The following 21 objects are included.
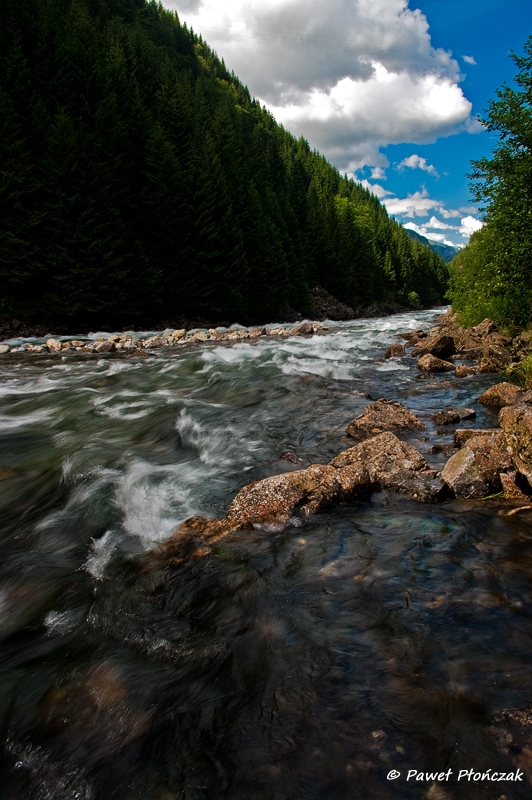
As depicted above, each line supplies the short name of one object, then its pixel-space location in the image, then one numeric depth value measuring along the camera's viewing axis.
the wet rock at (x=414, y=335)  22.75
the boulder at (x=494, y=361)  12.15
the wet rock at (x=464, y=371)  11.73
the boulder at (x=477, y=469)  4.64
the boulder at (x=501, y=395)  8.01
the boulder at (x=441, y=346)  15.25
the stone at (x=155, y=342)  22.92
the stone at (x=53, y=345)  20.35
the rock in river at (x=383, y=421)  6.93
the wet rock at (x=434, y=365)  13.06
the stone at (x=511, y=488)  4.48
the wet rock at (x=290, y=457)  6.30
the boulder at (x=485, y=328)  18.14
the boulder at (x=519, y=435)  4.53
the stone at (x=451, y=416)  7.45
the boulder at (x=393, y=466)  4.76
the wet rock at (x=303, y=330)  28.00
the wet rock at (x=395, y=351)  16.66
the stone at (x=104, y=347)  20.69
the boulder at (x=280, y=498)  4.46
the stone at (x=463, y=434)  6.12
